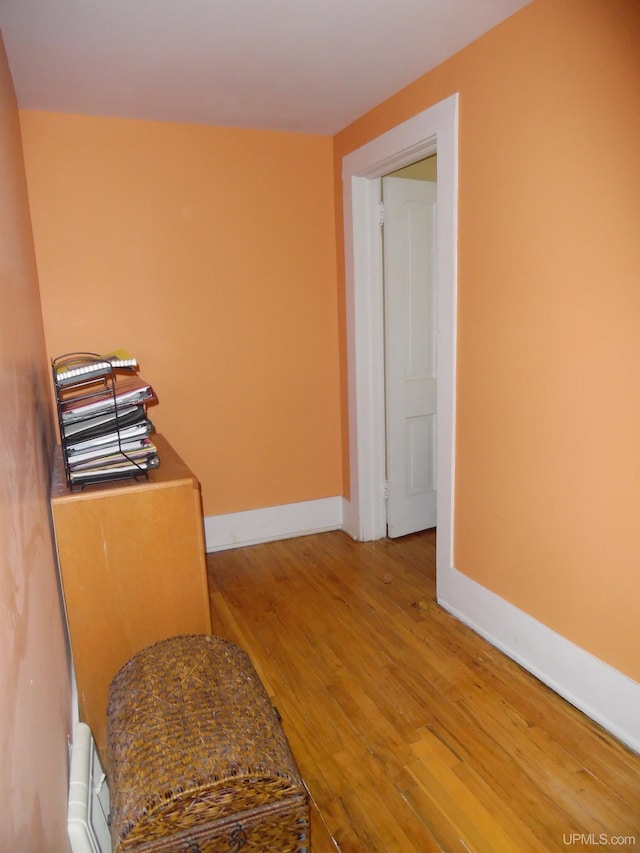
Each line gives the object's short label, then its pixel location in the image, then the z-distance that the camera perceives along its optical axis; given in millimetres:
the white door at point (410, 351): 3021
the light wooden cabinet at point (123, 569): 1700
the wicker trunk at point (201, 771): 1133
